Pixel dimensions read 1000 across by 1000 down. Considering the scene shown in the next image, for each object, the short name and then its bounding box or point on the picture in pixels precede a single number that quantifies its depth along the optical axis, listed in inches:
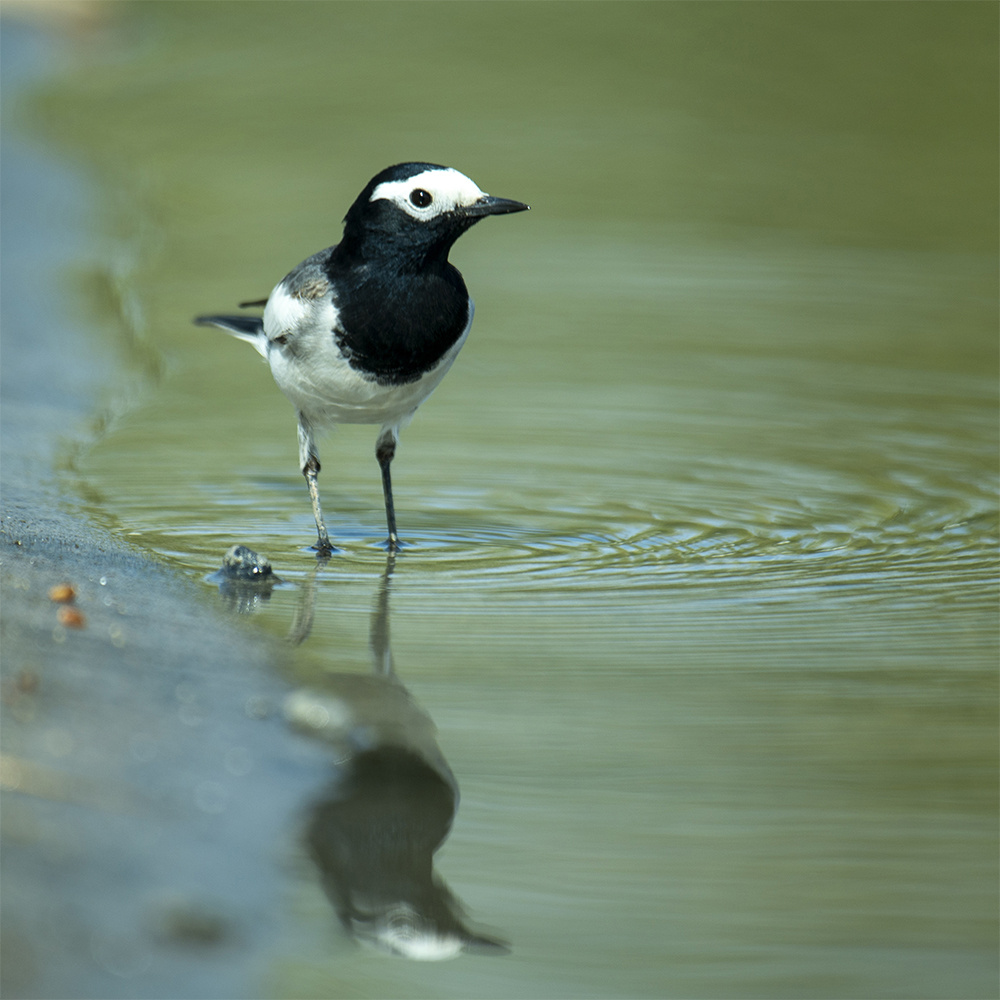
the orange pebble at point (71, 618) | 243.3
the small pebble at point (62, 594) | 258.2
